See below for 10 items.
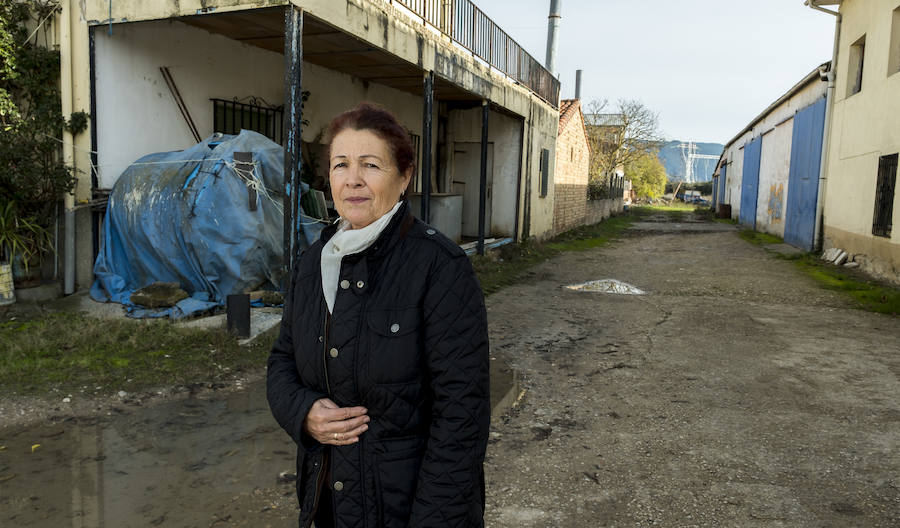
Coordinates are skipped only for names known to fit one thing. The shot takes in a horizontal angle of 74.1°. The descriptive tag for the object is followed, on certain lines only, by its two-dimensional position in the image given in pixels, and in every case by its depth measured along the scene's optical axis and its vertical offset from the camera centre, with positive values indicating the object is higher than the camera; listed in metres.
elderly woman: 1.55 -0.45
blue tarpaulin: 6.14 -0.40
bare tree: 31.64 +3.78
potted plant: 5.95 -0.61
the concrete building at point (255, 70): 6.24 +1.72
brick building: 17.36 +1.08
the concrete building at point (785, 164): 14.38 +1.43
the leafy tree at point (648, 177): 45.78 +2.27
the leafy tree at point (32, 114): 6.00 +0.73
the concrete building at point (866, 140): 10.06 +1.37
